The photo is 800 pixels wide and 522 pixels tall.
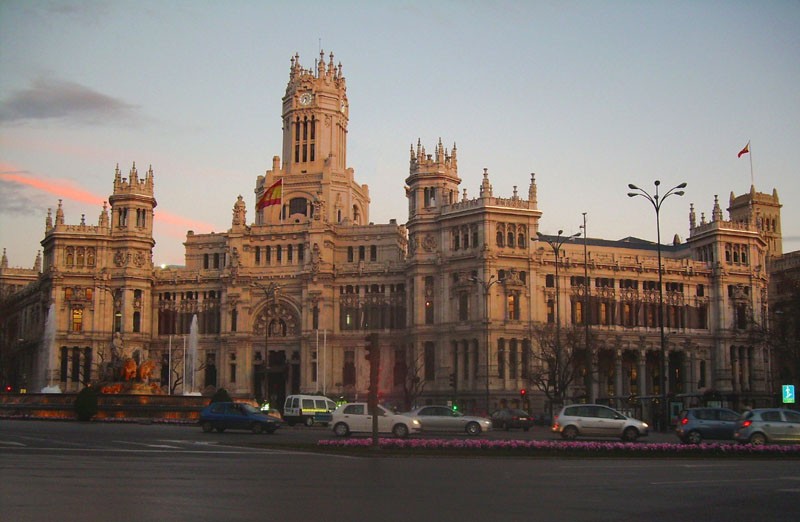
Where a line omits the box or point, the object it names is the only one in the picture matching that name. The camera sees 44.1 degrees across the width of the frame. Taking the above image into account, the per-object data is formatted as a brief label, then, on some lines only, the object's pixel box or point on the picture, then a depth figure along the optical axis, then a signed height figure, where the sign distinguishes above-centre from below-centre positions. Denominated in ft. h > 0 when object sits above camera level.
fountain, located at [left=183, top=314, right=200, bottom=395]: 380.78 +6.94
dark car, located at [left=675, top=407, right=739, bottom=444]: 160.15 -7.49
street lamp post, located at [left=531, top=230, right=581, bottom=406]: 284.98 +3.80
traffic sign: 215.53 -3.04
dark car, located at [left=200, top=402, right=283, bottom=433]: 179.93 -6.92
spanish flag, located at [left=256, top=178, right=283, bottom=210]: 370.94 +69.71
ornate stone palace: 349.82 +31.25
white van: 233.55 -7.01
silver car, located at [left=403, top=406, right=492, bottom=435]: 183.21 -7.60
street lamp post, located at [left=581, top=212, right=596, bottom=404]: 266.92 -0.06
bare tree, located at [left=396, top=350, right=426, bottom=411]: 344.08 +1.36
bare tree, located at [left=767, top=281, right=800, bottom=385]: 279.49 +14.22
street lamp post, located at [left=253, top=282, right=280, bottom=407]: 378.81 +34.89
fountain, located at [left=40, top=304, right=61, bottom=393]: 381.81 +16.64
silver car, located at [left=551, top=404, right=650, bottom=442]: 158.33 -7.00
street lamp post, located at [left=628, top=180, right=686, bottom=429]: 206.49 +35.65
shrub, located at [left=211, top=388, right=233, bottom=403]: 251.03 -3.91
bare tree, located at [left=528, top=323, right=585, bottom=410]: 295.69 +7.23
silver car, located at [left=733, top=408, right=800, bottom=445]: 142.20 -6.83
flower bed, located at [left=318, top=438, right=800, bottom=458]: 125.08 -8.75
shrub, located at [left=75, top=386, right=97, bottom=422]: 219.20 -5.49
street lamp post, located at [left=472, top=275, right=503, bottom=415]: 333.74 +28.33
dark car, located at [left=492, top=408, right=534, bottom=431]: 246.47 -9.91
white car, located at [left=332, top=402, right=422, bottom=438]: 168.35 -7.05
